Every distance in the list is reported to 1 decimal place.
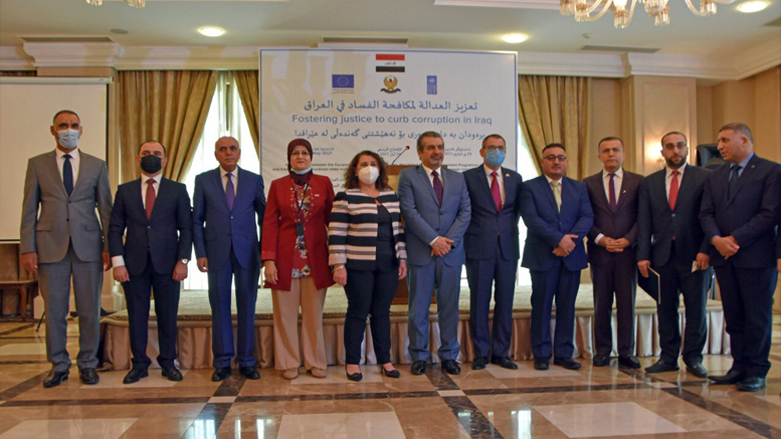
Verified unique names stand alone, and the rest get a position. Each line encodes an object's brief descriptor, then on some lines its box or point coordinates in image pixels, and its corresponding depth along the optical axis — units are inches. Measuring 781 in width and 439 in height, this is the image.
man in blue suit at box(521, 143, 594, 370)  159.5
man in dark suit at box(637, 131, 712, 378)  151.3
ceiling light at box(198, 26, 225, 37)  253.9
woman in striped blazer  146.9
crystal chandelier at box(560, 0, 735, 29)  161.3
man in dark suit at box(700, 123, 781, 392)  137.2
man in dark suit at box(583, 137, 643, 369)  160.2
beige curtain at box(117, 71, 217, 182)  284.0
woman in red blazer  149.2
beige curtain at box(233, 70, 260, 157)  288.4
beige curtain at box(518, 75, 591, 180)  299.1
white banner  267.6
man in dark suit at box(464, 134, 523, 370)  159.3
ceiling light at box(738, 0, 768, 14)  227.1
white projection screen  271.9
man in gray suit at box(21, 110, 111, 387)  146.5
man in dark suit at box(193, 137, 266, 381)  150.6
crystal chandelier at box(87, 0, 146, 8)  154.1
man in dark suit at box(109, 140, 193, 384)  147.5
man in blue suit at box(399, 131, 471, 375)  155.6
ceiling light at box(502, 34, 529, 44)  267.6
